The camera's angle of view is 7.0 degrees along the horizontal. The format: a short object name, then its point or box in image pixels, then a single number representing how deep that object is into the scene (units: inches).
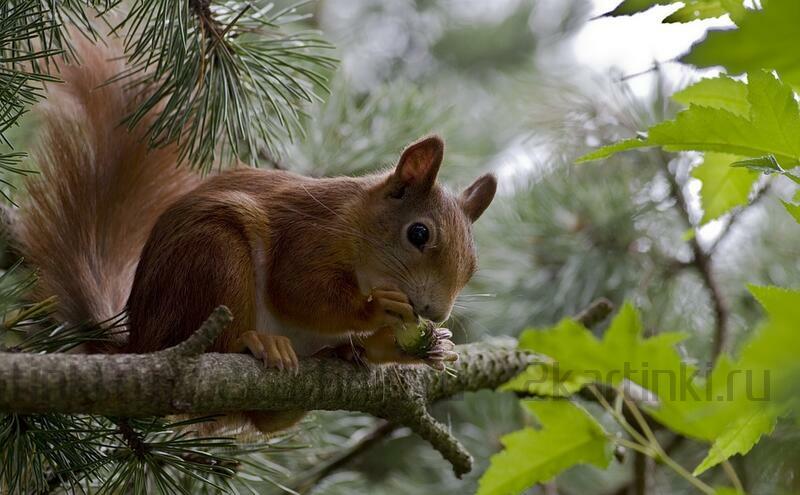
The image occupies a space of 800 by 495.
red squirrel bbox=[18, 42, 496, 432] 106.6
